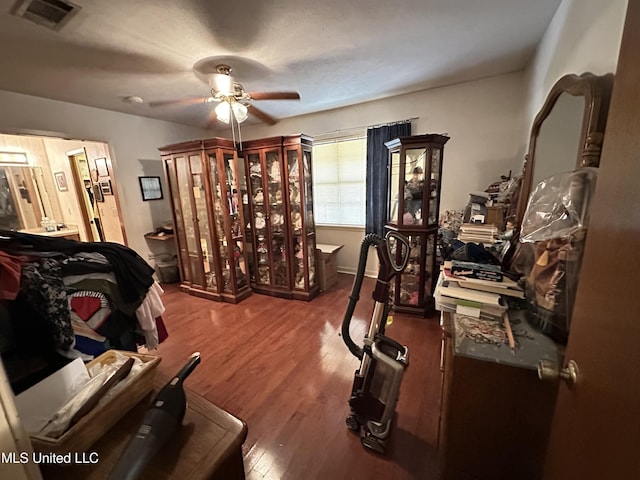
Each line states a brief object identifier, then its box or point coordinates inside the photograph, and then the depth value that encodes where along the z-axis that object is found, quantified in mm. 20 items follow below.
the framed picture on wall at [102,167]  3568
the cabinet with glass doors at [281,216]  3086
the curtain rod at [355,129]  3272
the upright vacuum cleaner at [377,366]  1362
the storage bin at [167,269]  4006
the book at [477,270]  1232
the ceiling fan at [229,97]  2162
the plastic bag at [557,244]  911
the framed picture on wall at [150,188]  3895
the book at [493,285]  1136
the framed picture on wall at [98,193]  3783
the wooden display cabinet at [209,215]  3105
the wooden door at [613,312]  468
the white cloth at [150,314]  1331
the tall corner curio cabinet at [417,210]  2541
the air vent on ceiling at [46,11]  1438
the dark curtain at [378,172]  3314
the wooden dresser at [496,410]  917
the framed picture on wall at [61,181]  4206
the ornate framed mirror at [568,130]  1050
